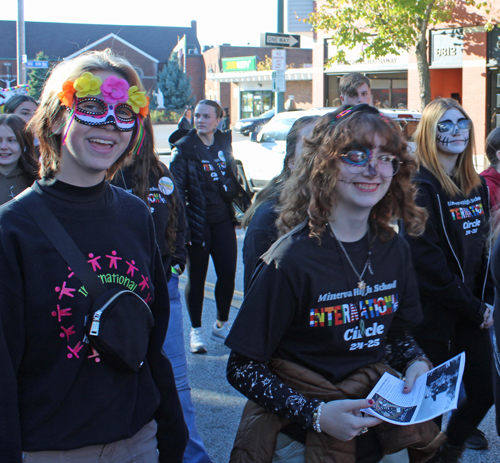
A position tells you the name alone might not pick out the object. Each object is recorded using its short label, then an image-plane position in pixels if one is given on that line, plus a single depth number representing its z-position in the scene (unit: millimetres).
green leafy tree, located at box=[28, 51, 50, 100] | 45281
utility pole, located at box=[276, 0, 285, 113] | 14828
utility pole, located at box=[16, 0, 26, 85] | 18936
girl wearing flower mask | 1646
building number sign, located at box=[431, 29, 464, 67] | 20062
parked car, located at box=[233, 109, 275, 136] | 32753
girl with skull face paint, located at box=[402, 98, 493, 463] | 3104
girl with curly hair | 1951
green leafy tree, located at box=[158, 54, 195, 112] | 54531
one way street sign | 13164
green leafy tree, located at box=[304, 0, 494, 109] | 16703
